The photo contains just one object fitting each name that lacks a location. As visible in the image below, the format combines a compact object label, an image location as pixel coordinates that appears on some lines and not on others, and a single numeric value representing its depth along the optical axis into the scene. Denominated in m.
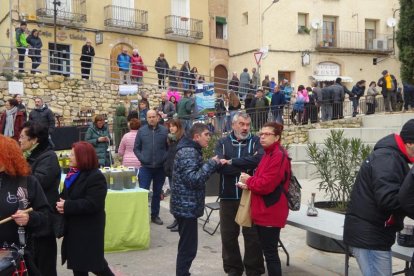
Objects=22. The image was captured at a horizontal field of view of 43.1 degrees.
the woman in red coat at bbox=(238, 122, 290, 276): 4.75
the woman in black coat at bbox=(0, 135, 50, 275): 3.36
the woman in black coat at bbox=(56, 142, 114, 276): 4.35
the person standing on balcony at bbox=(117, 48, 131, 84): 21.10
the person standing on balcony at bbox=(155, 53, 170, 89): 22.38
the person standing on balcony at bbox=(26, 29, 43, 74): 19.14
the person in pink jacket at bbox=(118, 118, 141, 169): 8.95
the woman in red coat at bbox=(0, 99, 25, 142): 12.41
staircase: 13.75
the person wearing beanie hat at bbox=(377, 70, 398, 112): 18.92
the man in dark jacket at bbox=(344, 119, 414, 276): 3.27
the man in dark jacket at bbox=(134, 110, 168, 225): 8.01
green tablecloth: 6.39
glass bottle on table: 5.60
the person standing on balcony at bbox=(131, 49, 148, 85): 21.81
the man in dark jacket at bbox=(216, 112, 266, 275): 5.18
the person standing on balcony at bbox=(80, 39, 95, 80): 20.33
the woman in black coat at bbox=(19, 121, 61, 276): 4.45
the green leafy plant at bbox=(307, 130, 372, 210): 7.21
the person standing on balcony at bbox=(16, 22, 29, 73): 18.77
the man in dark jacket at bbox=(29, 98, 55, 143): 12.17
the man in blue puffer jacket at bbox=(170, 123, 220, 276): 4.93
